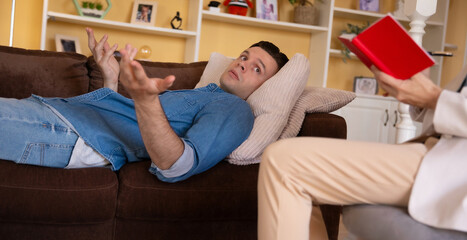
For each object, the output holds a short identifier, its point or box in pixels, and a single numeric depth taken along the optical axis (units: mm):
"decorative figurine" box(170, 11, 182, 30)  4228
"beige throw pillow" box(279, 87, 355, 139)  2176
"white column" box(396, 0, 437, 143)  2695
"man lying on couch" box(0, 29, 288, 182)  1668
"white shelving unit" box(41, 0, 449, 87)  4012
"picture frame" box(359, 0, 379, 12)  4773
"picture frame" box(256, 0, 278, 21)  4461
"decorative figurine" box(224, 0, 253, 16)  4344
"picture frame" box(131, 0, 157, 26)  4211
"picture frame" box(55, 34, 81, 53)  3993
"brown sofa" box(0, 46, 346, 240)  1732
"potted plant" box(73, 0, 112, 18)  4016
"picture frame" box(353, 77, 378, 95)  4820
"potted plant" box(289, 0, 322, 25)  4547
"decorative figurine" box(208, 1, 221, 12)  4254
